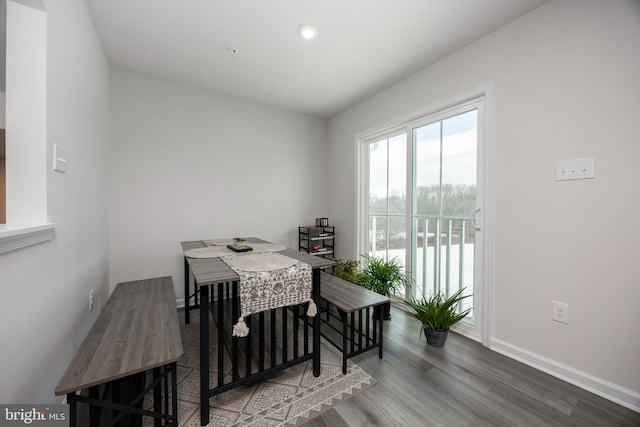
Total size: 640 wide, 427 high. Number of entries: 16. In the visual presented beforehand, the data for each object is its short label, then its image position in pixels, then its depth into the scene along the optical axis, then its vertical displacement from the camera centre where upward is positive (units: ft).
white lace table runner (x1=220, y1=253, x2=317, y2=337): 4.29 -1.36
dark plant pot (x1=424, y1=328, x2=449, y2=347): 6.52 -3.30
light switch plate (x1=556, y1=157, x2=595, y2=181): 4.93 +0.93
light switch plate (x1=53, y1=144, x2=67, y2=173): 4.02 +0.87
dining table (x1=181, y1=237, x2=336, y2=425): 4.15 -2.24
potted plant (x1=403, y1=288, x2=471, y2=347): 6.52 -2.84
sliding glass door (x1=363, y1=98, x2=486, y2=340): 6.88 +0.34
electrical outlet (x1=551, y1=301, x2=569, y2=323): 5.28 -2.14
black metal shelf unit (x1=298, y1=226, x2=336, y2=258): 11.27 -1.36
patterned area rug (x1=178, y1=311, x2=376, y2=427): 4.31 -3.61
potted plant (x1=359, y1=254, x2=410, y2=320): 8.11 -2.21
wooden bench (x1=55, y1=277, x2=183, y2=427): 3.08 -2.08
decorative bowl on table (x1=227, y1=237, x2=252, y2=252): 6.39 -0.95
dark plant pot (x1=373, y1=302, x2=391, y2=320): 8.10 -3.32
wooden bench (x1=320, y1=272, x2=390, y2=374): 5.63 -2.18
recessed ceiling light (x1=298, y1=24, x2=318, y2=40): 6.16 +4.60
